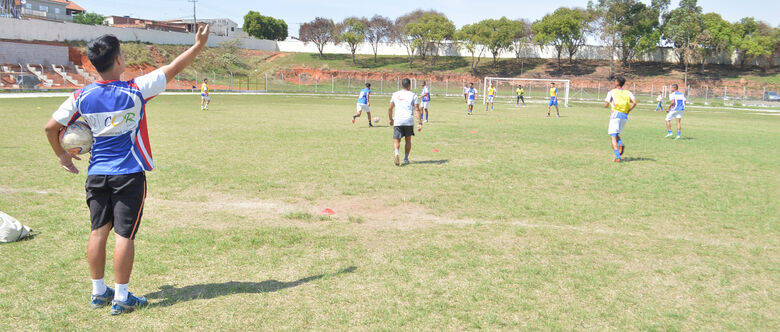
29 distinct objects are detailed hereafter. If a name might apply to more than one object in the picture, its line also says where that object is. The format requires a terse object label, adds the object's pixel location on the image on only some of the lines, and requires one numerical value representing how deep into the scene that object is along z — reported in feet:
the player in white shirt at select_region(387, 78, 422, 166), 39.04
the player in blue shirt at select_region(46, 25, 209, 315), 13.69
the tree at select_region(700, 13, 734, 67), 244.83
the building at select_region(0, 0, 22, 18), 228.84
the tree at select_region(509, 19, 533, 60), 289.02
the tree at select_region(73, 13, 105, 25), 318.45
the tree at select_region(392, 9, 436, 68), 294.35
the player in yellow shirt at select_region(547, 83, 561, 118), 94.17
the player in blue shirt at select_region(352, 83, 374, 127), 69.92
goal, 200.65
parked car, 168.00
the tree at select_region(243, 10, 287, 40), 348.38
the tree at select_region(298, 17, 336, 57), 324.19
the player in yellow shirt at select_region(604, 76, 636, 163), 42.60
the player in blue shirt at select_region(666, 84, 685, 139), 59.77
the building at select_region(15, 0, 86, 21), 264.11
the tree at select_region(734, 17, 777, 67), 237.86
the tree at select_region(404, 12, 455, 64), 282.77
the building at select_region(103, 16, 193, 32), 344.20
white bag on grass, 19.77
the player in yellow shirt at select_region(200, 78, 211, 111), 92.40
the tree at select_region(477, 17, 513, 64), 270.46
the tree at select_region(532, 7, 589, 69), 266.20
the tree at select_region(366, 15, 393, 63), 323.57
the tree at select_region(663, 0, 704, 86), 248.73
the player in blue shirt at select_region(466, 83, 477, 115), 96.80
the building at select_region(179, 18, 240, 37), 345.53
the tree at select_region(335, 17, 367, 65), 298.76
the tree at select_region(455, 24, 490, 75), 273.33
